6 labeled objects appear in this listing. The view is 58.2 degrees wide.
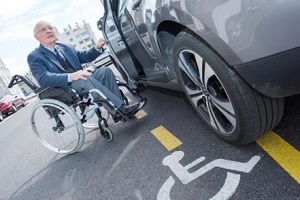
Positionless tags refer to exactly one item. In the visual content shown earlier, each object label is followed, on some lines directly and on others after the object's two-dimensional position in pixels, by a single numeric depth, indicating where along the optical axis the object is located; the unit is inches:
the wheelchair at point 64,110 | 114.3
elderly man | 114.0
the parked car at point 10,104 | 626.0
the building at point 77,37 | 3901.3
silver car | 48.4
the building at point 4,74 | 2280.0
